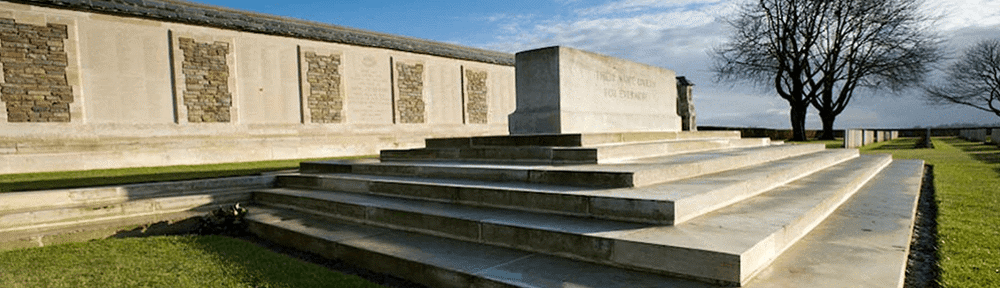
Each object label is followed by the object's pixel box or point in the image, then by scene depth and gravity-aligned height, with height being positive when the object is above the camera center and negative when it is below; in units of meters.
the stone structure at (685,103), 24.73 +1.23
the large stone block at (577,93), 6.68 +0.55
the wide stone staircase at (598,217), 2.68 -0.71
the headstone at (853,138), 16.78 -0.71
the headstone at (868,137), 22.29 -0.92
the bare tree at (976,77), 37.10 +3.32
